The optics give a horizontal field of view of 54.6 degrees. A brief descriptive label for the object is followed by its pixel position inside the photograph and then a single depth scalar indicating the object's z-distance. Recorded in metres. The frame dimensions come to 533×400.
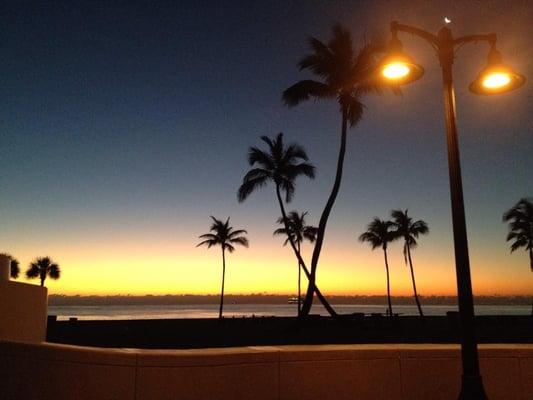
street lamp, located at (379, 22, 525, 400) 6.05
